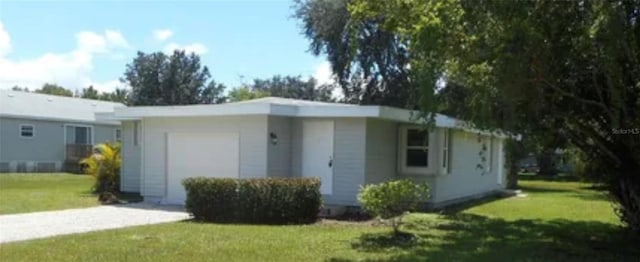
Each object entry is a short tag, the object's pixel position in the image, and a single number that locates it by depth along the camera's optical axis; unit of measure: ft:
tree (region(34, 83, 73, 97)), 245.86
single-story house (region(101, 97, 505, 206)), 51.85
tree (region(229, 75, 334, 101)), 174.19
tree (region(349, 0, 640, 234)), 27.45
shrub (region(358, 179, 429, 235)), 38.47
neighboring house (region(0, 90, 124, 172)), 97.30
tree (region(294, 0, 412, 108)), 95.40
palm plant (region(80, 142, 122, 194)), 65.57
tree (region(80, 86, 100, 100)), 244.83
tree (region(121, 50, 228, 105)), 158.92
